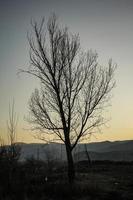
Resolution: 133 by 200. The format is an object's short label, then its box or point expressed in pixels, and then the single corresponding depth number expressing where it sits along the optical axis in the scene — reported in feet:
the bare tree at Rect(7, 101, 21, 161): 54.39
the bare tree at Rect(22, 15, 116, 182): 59.52
